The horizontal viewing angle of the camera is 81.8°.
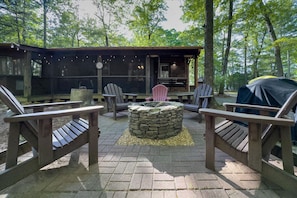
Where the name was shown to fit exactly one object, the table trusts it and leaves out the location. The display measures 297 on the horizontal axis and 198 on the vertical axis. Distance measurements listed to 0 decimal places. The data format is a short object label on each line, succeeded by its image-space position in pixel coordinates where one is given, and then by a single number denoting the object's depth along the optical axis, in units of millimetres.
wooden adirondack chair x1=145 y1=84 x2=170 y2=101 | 5586
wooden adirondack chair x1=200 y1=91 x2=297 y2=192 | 1448
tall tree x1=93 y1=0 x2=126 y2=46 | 15984
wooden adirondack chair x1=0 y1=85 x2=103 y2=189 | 1460
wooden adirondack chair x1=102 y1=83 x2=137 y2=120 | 4612
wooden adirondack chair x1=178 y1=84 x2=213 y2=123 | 4238
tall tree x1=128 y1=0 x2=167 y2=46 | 14719
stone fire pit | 3041
